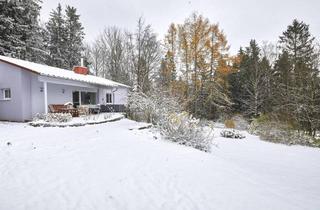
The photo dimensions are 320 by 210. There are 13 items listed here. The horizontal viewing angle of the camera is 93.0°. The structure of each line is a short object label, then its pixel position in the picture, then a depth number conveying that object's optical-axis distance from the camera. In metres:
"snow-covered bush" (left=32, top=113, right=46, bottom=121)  8.93
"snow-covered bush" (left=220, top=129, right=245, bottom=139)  7.87
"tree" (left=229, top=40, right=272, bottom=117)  15.58
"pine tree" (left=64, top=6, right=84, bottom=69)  20.44
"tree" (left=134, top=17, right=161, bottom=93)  18.11
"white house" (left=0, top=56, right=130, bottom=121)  8.94
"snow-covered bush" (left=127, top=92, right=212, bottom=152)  4.91
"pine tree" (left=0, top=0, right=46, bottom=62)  13.83
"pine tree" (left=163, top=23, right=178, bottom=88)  15.84
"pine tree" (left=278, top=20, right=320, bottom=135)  8.51
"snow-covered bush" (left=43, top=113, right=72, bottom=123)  8.20
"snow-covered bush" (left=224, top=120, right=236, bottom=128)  11.79
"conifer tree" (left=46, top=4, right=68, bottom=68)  19.76
